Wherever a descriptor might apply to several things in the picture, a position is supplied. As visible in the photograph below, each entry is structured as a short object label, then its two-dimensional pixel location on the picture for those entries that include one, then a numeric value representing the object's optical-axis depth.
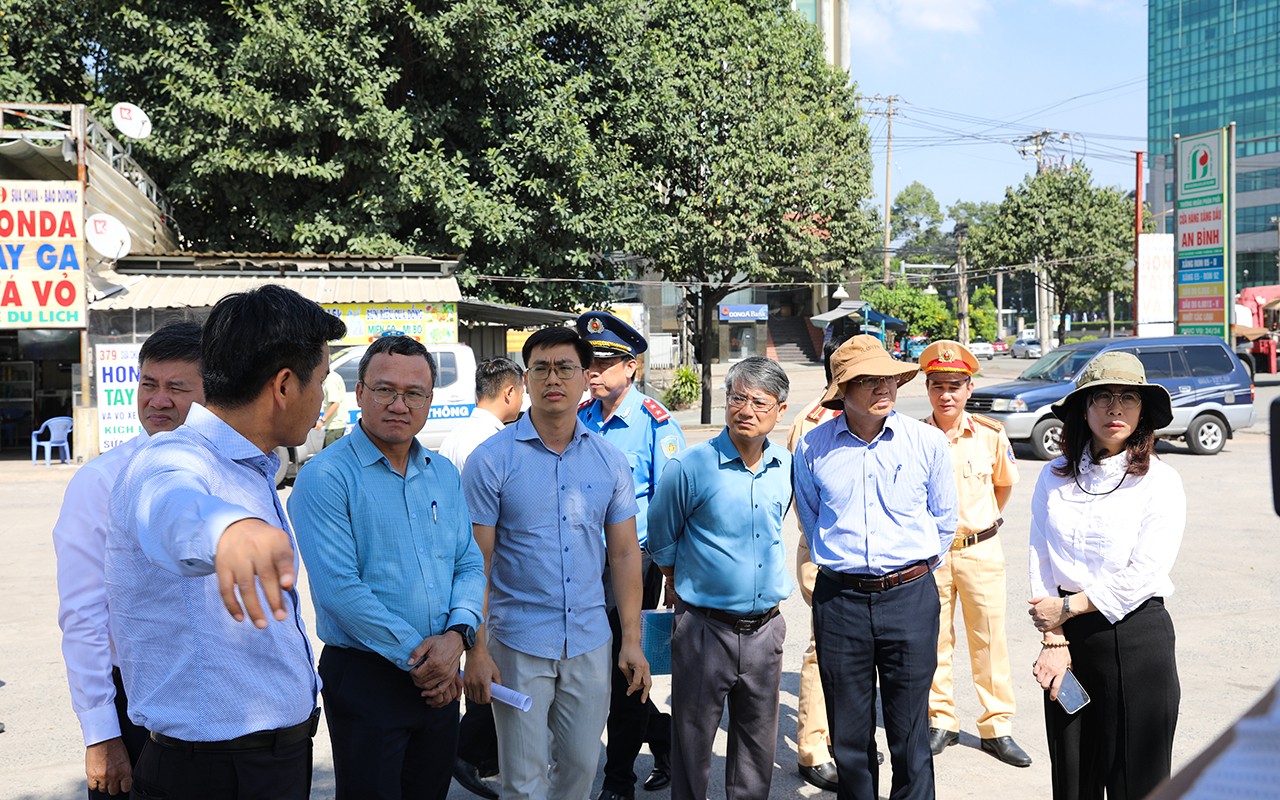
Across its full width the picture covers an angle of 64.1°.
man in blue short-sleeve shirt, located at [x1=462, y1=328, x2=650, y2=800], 3.42
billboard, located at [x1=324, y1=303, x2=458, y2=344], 17.25
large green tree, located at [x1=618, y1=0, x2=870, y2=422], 21.81
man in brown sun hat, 3.71
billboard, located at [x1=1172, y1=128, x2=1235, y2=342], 21.52
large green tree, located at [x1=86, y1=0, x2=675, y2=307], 16.45
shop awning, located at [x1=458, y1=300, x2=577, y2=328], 19.26
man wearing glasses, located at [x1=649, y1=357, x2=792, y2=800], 3.72
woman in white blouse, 3.32
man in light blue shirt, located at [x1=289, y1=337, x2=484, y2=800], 2.87
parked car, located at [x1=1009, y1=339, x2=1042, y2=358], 58.08
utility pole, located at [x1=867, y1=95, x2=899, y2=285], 49.83
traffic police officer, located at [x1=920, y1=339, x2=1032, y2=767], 4.81
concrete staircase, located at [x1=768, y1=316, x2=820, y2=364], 53.25
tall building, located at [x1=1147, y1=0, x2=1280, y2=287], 83.50
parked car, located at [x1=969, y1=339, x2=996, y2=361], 58.11
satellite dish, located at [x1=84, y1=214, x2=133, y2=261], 15.88
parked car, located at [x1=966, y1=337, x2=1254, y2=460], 15.50
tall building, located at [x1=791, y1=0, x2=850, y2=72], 50.81
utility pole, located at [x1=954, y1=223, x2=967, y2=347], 48.62
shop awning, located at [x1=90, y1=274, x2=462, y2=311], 16.66
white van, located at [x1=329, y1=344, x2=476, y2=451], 14.38
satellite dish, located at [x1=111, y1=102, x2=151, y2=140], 15.82
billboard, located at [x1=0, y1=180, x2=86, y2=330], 16.11
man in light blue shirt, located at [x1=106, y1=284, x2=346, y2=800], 2.16
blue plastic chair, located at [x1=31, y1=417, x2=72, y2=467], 16.48
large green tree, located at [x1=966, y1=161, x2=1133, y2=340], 46.28
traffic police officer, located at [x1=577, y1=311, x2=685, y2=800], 4.57
